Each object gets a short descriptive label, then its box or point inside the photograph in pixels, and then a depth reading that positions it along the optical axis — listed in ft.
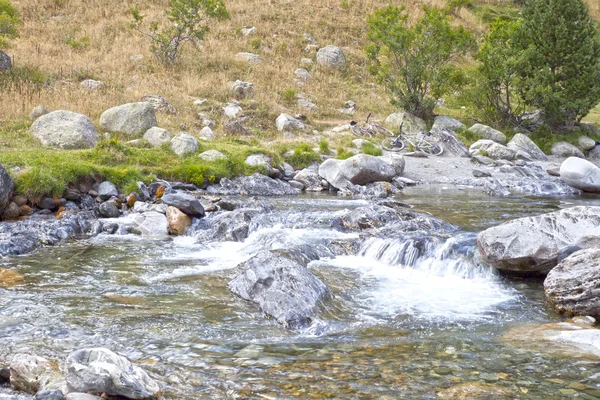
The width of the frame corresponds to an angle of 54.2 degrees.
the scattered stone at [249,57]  109.99
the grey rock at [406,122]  87.66
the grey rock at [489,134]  88.02
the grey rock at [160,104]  78.23
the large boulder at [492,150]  78.12
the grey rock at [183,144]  58.70
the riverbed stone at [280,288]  22.79
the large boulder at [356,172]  58.49
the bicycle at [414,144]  78.18
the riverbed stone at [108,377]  14.85
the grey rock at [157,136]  60.90
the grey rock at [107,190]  46.37
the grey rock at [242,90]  90.99
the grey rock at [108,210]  43.83
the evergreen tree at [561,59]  90.27
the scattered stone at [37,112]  63.84
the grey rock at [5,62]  80.43
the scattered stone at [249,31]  125.90
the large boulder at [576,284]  23.27
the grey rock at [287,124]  80.66
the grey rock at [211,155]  58.13
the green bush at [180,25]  100.73
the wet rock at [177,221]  40.88
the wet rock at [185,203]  42.60
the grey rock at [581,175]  57.93
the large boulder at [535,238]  28.68
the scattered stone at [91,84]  81.51
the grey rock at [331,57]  119.14
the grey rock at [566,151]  86.07
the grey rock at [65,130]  57.06
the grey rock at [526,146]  82.56
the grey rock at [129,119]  64.59
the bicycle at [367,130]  81.66
